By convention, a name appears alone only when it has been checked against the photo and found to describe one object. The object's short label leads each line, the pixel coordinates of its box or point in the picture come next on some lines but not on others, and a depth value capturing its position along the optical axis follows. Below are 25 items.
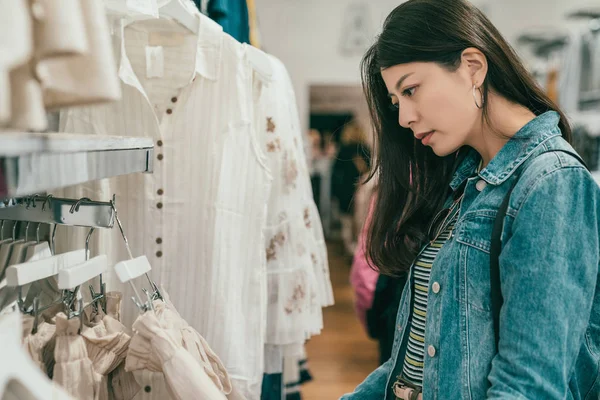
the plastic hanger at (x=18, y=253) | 1.05
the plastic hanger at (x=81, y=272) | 0.89
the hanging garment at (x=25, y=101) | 0.56
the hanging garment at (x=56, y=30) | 0.56
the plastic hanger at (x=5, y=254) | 1.05
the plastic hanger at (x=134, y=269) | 0.97
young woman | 0.90
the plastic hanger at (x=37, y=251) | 1.06
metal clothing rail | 1.03
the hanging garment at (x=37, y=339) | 0.92
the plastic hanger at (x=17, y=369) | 0.60
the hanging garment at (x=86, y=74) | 0.61
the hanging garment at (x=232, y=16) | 1.94
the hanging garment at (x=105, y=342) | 0.98
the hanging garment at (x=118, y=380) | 1.07
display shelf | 0.56
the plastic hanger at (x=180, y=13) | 1.35
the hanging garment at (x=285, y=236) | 1.81
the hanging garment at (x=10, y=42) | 0.53
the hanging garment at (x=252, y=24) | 2.45
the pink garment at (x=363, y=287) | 2.33
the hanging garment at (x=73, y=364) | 0.91
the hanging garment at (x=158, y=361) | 0.98
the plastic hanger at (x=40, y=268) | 0.86
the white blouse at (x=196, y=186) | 1.44
